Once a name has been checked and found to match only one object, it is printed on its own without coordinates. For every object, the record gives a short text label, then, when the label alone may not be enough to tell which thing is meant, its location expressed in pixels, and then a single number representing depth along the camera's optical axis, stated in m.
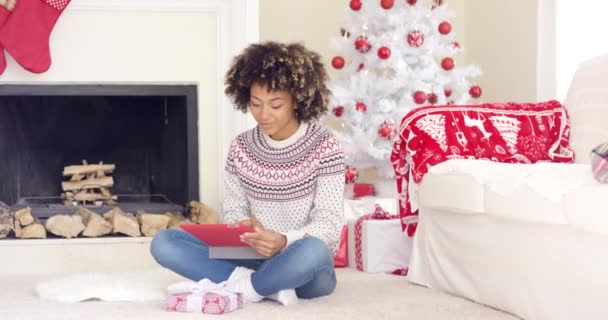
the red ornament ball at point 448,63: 4.00
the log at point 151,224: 3.42
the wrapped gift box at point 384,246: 3.18
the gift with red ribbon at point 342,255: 3.36
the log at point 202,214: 3.46
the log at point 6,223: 3.34
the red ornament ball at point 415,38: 3.96
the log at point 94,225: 3.36
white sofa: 1.97
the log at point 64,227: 3.35
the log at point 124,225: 3.38
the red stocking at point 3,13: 3.40
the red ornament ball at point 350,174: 3.89
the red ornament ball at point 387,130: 3.86
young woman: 2.43
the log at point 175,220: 3.44
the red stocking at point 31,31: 3.40
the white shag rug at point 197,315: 2.30
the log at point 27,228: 3.34
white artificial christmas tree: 3.93
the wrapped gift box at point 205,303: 2.31
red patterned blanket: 2.78
